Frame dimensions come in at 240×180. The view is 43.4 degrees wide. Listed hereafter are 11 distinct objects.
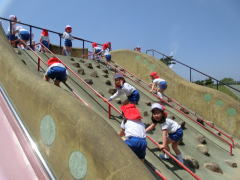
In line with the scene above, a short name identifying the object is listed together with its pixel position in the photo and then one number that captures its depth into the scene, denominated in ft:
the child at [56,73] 19.99
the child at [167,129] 16.97
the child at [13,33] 32.21
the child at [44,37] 38.04
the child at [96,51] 43.32
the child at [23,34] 34.20
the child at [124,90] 21.93
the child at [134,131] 13.58
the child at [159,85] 30.99
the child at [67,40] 38.24
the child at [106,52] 41.50
